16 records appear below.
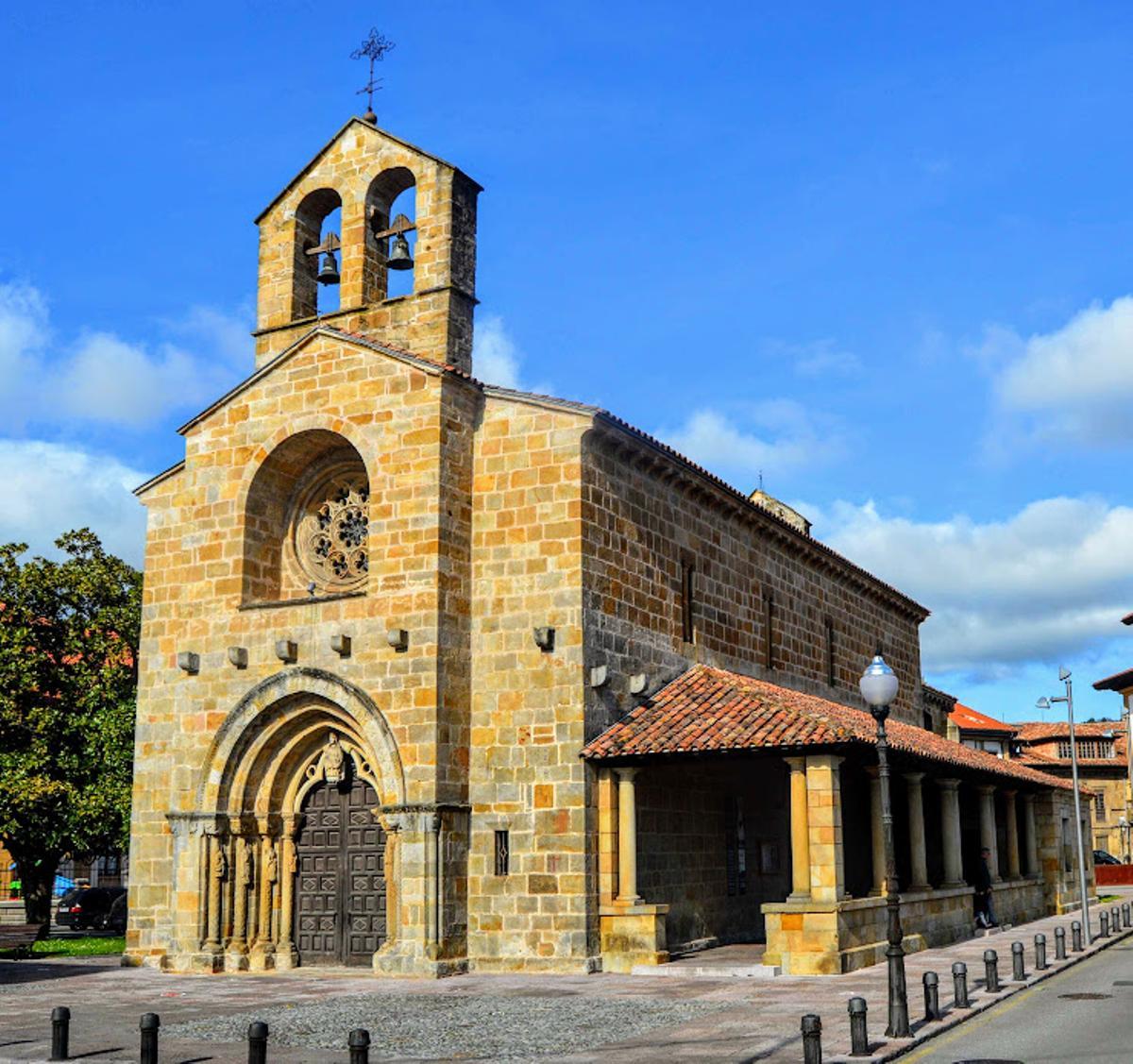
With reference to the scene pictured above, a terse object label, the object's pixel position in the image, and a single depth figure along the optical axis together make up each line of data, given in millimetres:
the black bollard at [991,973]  16688
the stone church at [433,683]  20500
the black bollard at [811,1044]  10930
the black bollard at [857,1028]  11914
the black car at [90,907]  39594
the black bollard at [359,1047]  10266
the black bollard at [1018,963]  17969
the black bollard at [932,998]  14242
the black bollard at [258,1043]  10875
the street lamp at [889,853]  13242
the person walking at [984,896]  27859
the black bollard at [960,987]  15148
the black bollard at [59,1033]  12539
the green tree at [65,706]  30734
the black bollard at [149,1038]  11430
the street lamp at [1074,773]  24578
